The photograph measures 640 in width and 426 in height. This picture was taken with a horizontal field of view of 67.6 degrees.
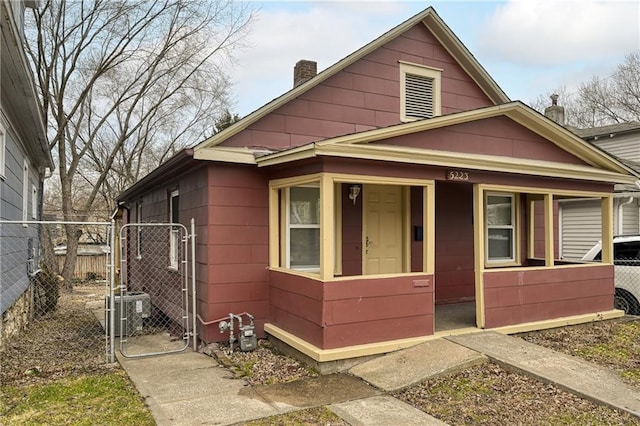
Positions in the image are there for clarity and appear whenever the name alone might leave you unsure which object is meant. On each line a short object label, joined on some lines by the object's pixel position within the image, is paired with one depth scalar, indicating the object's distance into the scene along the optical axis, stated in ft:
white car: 28.50
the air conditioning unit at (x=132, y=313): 26.60
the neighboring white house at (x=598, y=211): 47.44
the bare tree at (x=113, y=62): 54.39
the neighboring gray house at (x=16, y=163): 18.17
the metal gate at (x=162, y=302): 23.45
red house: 19.61
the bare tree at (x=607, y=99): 91.91
